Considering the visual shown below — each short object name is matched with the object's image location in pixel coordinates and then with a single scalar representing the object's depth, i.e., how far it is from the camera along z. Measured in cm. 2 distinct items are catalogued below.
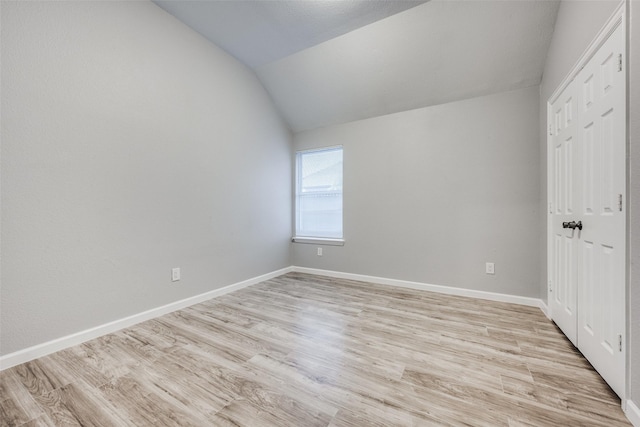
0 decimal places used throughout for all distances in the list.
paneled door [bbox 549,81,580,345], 184
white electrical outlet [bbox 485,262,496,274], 282
